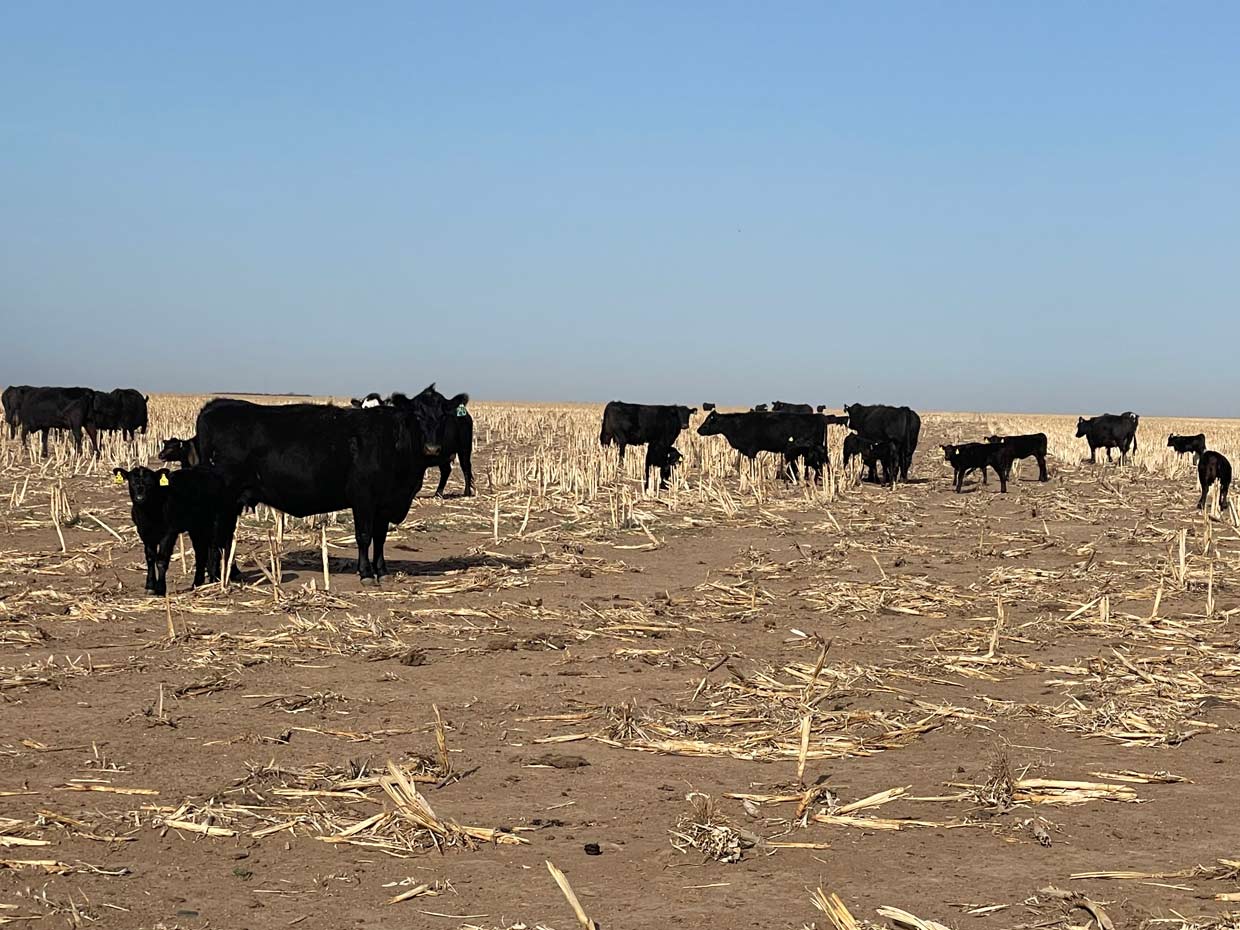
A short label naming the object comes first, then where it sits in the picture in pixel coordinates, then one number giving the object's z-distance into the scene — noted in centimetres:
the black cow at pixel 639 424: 3166
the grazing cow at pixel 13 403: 3562
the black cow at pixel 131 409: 3500
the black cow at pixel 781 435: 2909
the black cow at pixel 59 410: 3325
